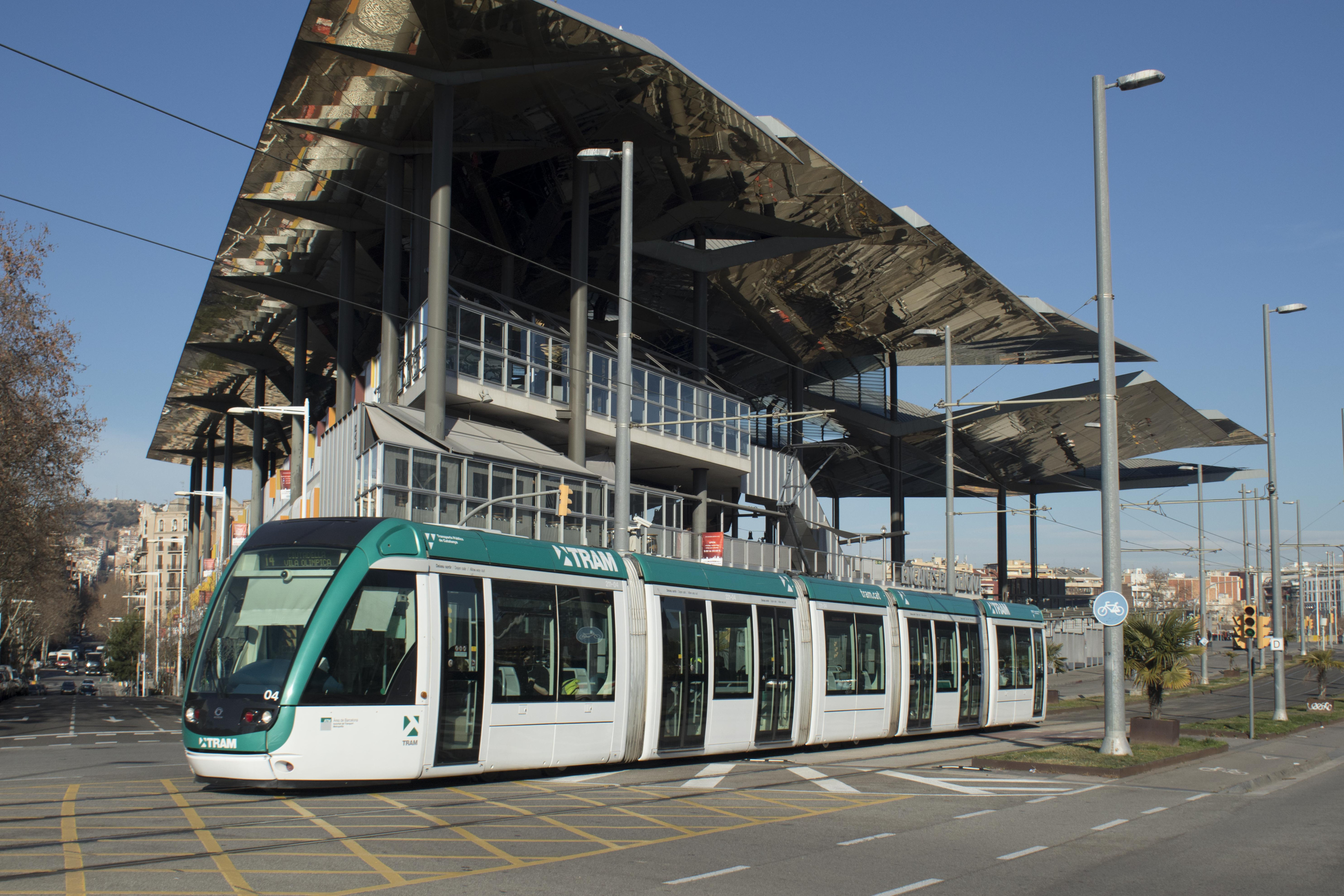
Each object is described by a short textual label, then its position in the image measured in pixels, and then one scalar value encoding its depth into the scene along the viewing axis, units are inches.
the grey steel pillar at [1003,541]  3240.7
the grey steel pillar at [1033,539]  3383.4
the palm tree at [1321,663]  1590.8
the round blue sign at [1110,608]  703.7
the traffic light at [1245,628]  996.6
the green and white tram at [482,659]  474.6
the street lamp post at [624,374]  812.0
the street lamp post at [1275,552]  1200.8
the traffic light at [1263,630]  1028.5
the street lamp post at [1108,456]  714.8
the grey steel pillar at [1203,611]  1890.6
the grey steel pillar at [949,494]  1284.4
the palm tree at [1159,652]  896.3
